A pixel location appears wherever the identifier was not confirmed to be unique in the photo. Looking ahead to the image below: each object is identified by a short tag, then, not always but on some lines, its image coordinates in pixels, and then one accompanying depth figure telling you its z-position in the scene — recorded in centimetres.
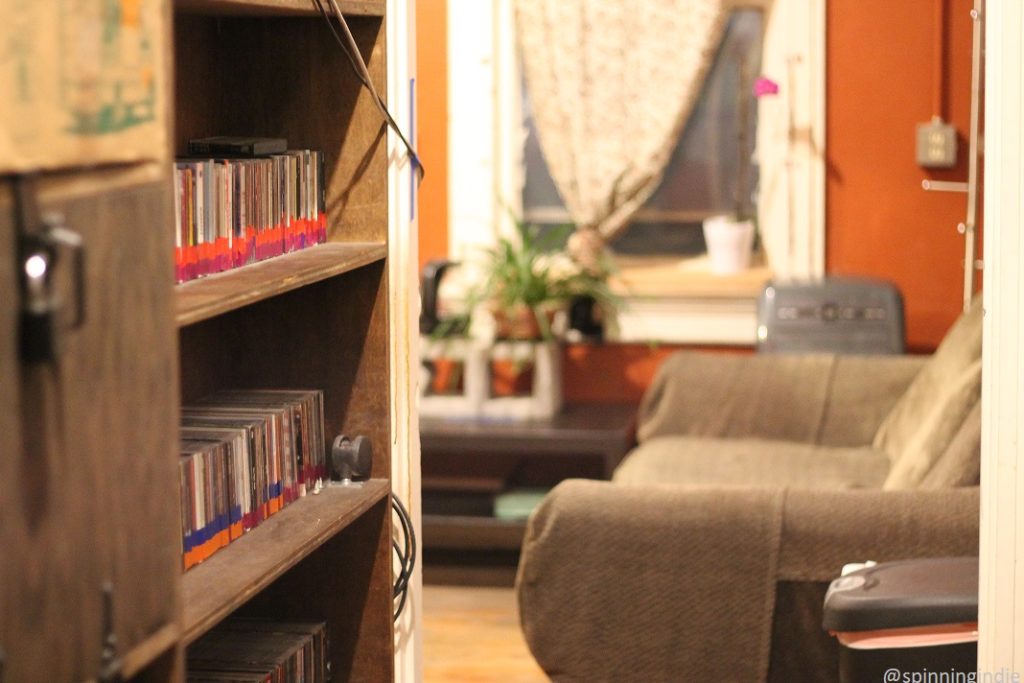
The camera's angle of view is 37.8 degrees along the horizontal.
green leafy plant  453
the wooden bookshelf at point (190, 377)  122
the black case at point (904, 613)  242
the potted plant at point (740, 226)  470
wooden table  430
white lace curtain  467
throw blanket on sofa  283
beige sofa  279
